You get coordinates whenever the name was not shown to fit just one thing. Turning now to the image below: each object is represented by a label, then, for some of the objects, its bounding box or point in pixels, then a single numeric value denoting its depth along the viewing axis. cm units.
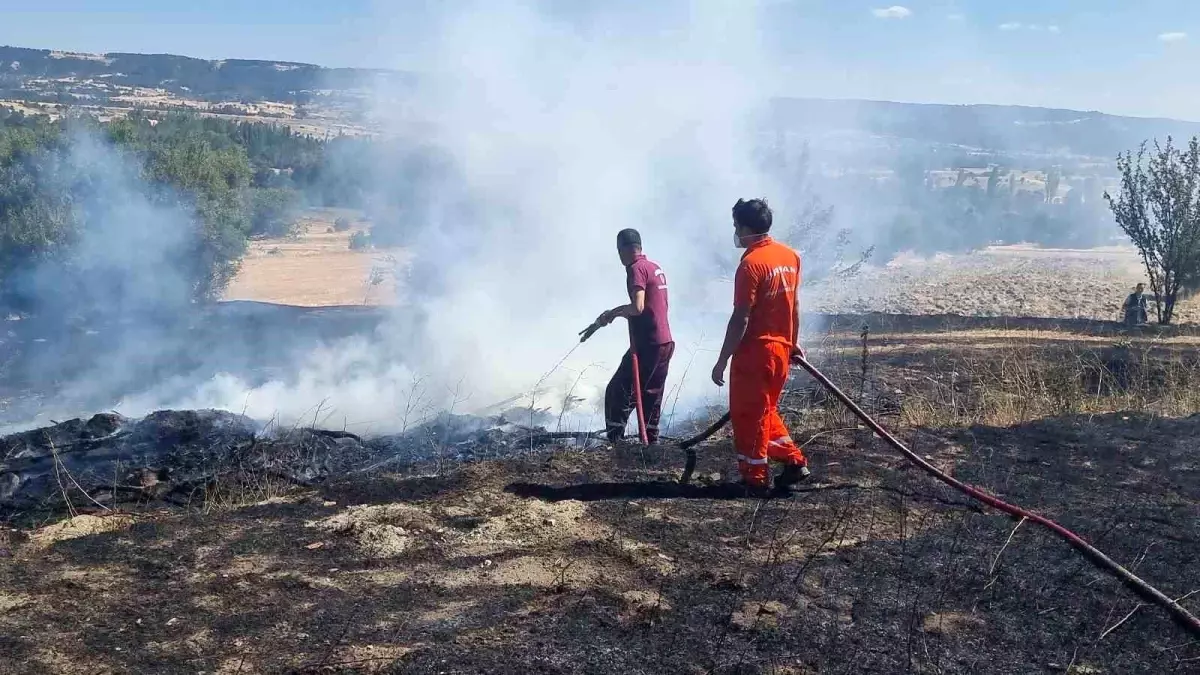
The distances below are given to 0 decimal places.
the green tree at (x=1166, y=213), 1584
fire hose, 355
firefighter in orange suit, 480
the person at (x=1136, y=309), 1606
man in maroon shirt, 646
